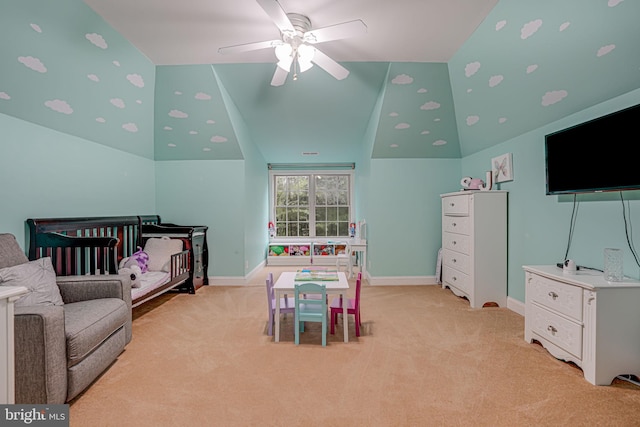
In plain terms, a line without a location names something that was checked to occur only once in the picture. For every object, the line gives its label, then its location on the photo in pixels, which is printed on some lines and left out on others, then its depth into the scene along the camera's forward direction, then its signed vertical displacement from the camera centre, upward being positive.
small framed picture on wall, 3.40 +0.50
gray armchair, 1.61 -0.77
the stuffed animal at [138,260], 3.47 -0.61
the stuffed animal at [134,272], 3.05 -0.66
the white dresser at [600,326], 1.97 -0.80
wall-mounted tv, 2.01 +0.42
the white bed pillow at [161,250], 3.69 -0.53
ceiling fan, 2.05 +1.30
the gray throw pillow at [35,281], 1.95 -0.49
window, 6.62 +0.10
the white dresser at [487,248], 3.50 -0.46
